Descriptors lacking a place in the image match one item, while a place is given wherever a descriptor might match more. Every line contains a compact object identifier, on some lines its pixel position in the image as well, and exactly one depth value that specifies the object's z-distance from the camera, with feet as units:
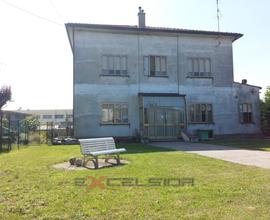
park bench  23.72
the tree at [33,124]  62.74
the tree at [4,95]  71.78
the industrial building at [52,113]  215.76
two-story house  52.73
